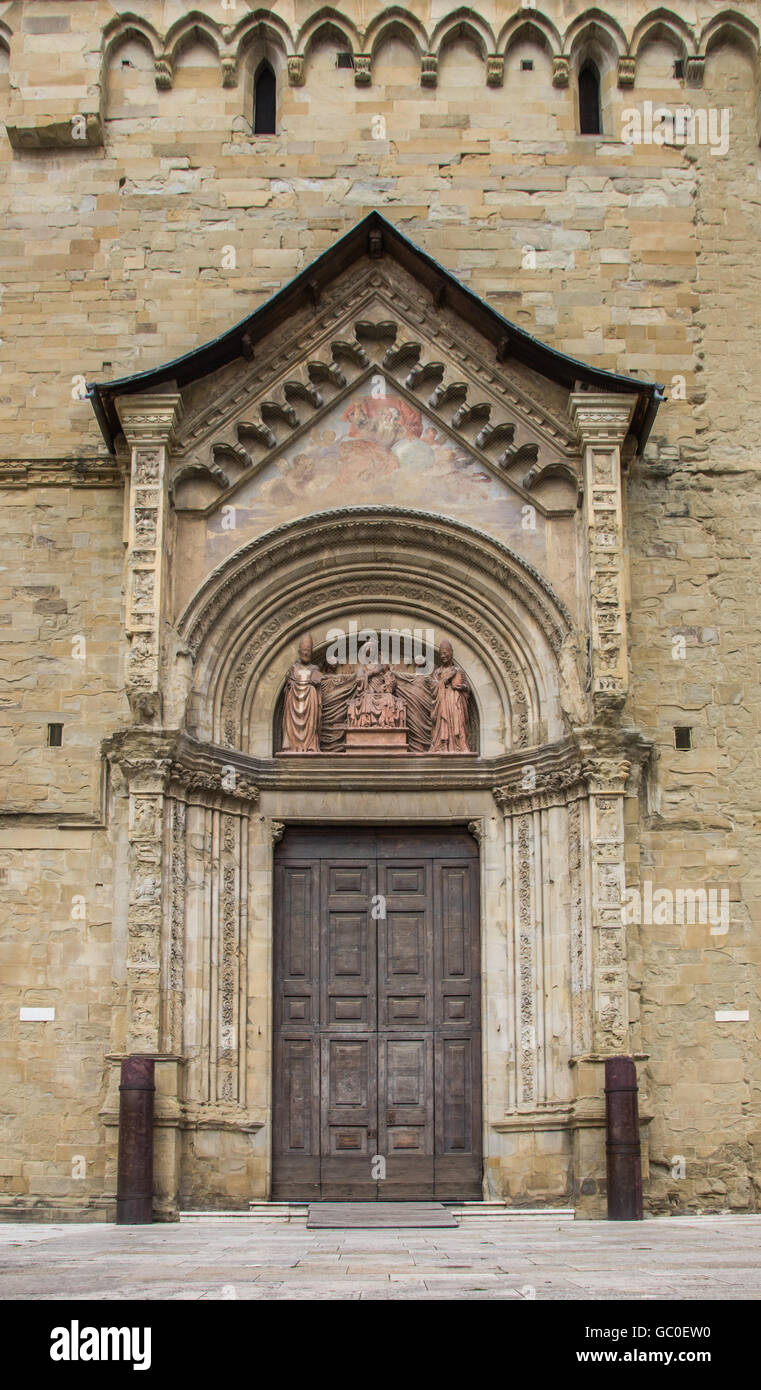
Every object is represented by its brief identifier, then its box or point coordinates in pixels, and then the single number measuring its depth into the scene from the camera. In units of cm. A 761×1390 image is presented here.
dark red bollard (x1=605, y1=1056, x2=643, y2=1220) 1376
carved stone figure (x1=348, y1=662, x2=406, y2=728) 1619
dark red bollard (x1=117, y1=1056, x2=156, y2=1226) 1373
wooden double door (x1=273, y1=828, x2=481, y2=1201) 1535
